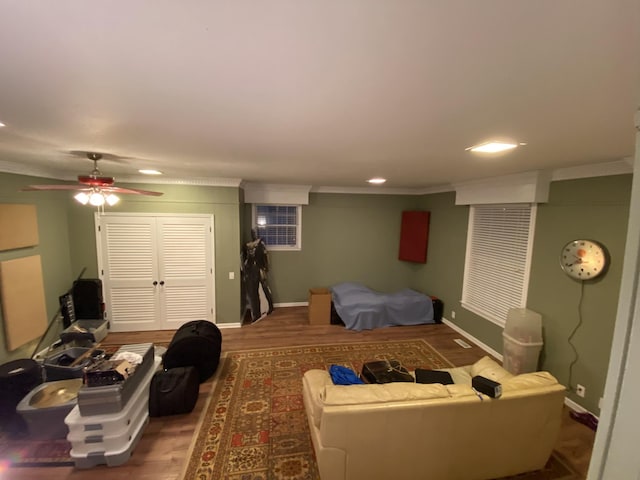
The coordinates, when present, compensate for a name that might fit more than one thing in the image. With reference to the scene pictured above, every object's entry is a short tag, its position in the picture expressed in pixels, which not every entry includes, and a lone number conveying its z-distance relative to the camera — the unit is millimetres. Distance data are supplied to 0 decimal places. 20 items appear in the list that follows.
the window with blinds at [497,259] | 3689
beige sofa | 1903
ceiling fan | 2473
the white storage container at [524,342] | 3275
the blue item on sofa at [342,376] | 2747
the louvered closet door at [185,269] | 4562
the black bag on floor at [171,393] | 2814
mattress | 4988
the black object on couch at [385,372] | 2939
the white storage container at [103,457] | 2285
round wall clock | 2754
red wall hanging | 5758
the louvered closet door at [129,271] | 4438
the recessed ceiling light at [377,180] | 4461
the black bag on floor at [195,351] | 3217
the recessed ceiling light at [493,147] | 2052
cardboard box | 5160
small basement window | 5949
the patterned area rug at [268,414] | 2273
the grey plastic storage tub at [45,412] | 2488
